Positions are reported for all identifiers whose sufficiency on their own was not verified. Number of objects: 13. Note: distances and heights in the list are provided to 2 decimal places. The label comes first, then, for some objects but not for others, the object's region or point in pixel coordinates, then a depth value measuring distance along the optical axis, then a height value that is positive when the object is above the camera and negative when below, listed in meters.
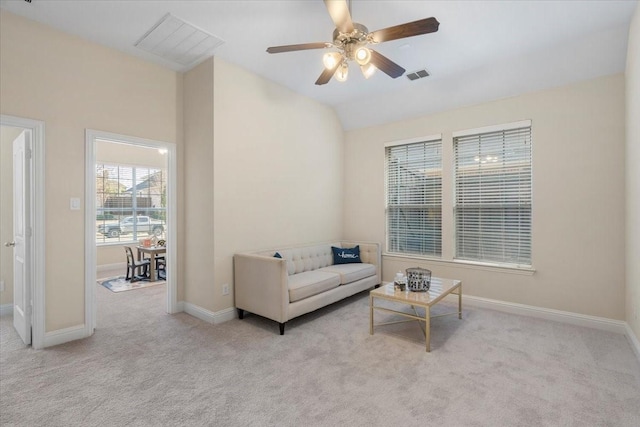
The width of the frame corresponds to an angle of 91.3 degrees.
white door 3.05 -0.23
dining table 5.87 -0.78
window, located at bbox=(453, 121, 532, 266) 4.09 +0.23
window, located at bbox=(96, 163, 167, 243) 7.37 +0.27
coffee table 2.98 -0.86
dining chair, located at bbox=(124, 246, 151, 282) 5.97 -1.05
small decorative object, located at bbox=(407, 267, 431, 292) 3.38 -0.75
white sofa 3.40 -0.85
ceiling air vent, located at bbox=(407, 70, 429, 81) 4.02 +1.79
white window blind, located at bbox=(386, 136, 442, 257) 4.83 +0.23
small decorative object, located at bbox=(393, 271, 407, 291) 3.48 -0.79
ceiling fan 2.17 +1.32
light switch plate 3.22 +0.10
